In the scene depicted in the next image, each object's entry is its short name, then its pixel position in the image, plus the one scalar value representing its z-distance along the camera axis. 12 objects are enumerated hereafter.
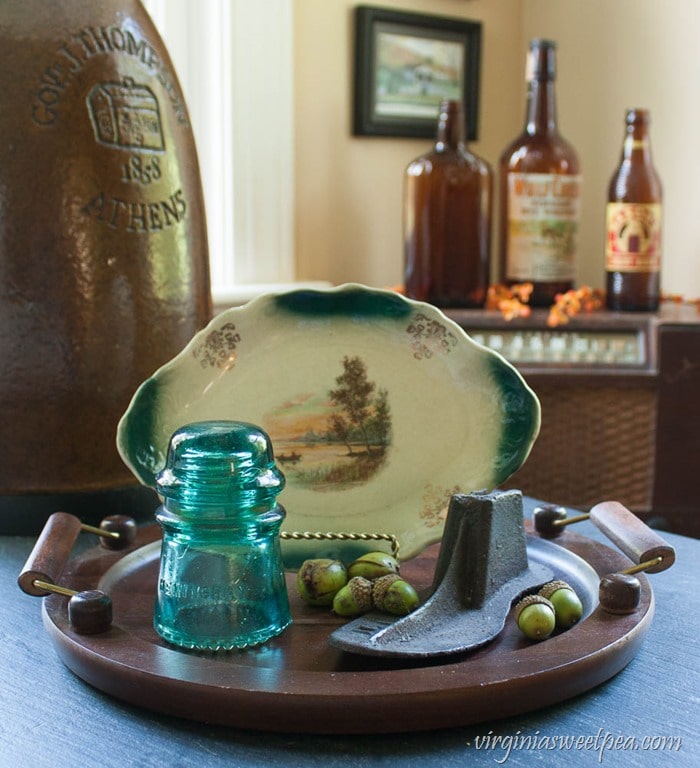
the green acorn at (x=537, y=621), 0.49
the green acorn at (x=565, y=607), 0.51
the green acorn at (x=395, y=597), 0.51
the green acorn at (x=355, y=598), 0.54
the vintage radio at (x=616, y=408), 1.40
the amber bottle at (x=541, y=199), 1.60
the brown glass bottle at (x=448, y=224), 1.58
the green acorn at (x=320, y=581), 0.56
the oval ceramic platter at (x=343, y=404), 0.62
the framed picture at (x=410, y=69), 1.73
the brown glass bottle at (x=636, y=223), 1.52
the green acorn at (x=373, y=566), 0.56
